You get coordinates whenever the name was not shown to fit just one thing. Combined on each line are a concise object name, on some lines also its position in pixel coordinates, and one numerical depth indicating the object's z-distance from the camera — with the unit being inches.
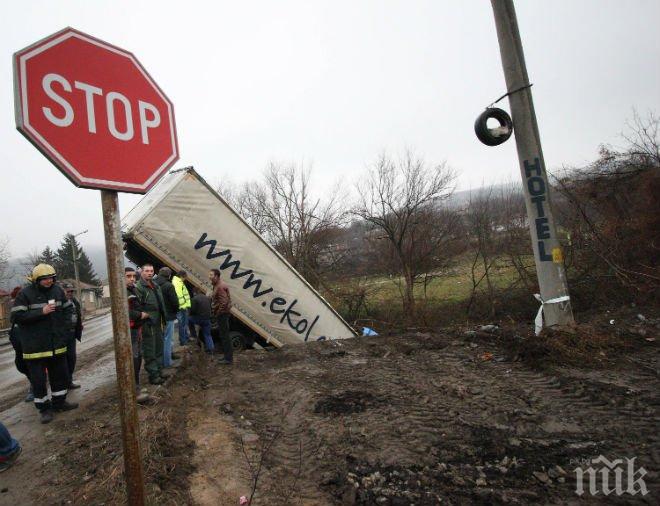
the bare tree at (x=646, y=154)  391.5
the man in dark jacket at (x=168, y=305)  227.6
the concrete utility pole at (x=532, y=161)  195.9
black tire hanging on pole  200.8
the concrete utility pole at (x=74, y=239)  1207.8
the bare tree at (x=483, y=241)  440.1
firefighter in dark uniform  163.3
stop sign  54.4
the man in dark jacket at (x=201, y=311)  266.4
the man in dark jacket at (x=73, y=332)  209.2
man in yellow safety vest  284.5
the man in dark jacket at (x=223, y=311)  239.9
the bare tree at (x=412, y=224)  506.3
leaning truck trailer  250.4
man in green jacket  199.6
